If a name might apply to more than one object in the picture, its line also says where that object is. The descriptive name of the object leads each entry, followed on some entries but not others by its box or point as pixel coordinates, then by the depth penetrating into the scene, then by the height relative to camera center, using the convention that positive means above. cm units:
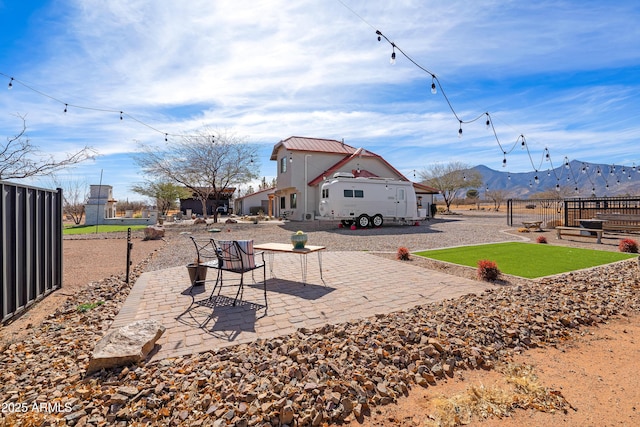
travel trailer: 1709 +72
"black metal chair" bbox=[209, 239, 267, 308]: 479 -68
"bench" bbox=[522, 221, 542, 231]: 1585 -58
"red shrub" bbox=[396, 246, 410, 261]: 809 -106
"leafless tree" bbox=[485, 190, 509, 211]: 5008 +318
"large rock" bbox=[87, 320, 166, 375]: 283 -129
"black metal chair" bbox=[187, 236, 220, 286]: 546 -108
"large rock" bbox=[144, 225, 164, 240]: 1443 -95
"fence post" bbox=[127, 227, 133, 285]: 614 -70
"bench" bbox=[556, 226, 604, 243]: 1217 -74
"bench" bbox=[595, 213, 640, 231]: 1299 -33
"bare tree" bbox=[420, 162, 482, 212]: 4094 +458
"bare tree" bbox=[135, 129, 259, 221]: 2439 +347
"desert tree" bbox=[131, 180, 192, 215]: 3625 +251
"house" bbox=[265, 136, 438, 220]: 2250 +344
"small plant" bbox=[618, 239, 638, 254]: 898 -92
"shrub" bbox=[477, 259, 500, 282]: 604 -112
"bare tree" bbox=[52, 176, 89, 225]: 2686 +44
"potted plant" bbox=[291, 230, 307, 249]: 584 -51
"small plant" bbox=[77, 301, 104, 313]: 452 -140
